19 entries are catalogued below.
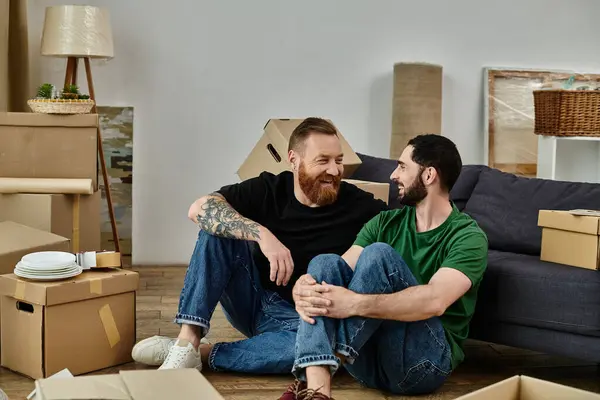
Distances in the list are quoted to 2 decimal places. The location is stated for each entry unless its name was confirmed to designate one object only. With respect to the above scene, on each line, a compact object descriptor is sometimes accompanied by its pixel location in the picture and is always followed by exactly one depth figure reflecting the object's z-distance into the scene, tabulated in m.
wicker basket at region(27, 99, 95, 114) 3.85
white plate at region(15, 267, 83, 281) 2.95
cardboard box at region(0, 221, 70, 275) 3.21
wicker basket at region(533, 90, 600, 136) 4.73
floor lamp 4.50
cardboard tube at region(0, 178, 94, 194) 3.63
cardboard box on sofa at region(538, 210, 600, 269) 2.91
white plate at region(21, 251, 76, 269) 2.96
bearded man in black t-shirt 2.90
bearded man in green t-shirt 2.49
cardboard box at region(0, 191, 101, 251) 3.65
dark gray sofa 2.87
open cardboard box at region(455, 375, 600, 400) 1.17
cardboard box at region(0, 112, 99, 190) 3.84
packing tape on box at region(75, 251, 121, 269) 3.15
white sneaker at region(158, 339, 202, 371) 2.85
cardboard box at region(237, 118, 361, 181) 3.77
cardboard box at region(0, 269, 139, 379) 2.91
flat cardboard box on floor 1.07
